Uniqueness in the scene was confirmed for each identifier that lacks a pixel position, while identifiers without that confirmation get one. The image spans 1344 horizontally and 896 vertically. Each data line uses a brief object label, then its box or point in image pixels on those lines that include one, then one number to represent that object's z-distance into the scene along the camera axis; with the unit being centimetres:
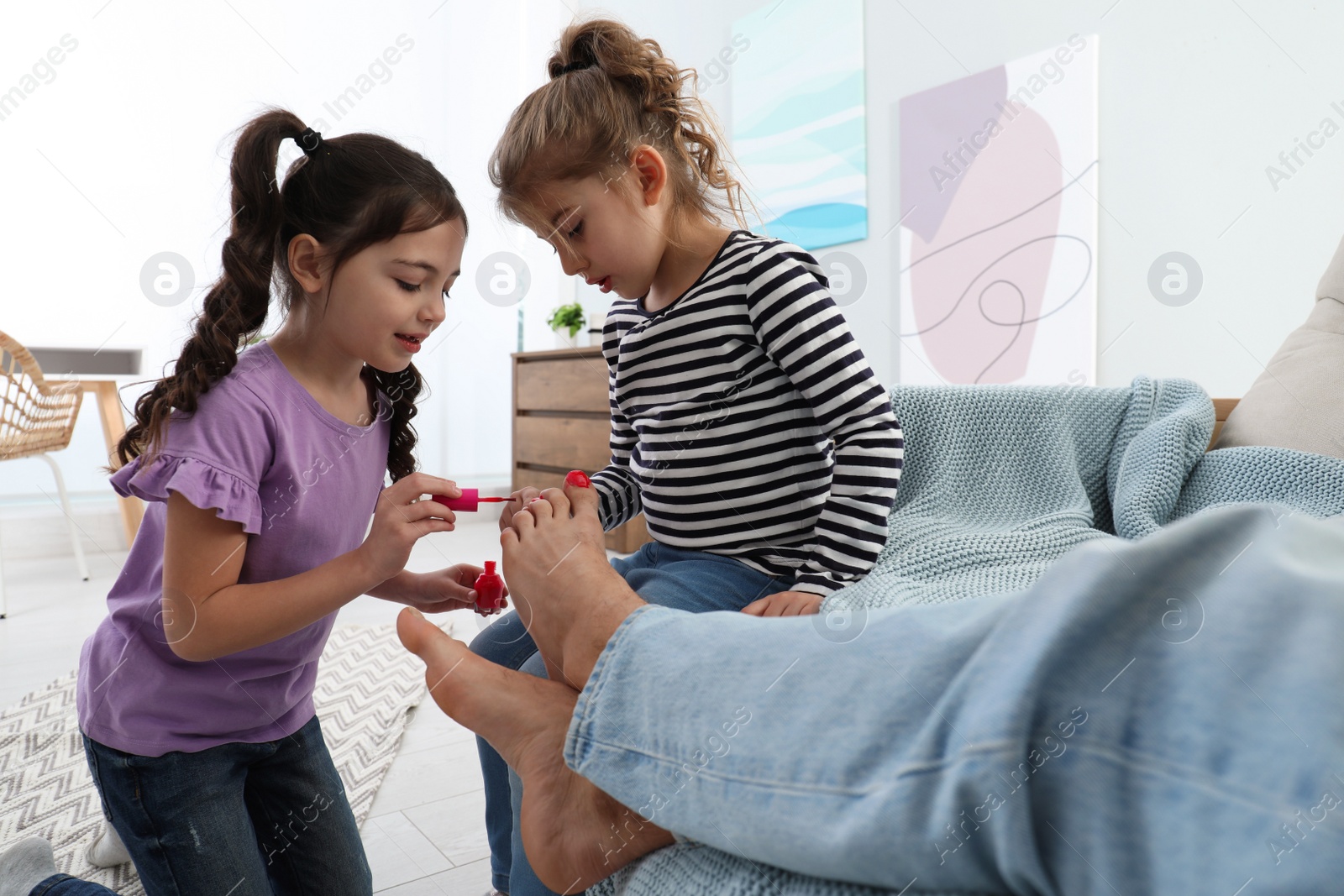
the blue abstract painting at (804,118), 251
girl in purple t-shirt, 72
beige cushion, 89
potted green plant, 320
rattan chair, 210
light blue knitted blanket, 83
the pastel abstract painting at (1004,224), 202
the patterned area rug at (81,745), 107
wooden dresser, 269
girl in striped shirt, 79
